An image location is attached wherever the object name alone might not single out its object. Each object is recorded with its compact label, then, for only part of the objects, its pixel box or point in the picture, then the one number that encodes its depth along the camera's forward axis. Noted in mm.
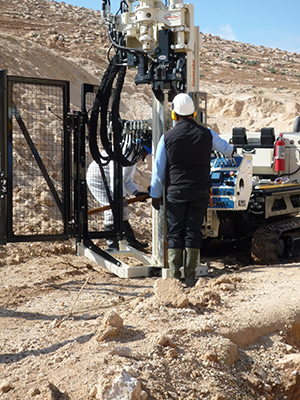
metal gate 6043
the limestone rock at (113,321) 3873
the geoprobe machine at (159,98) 6160
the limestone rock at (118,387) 2982
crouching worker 7527
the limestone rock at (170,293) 4535
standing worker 5840
